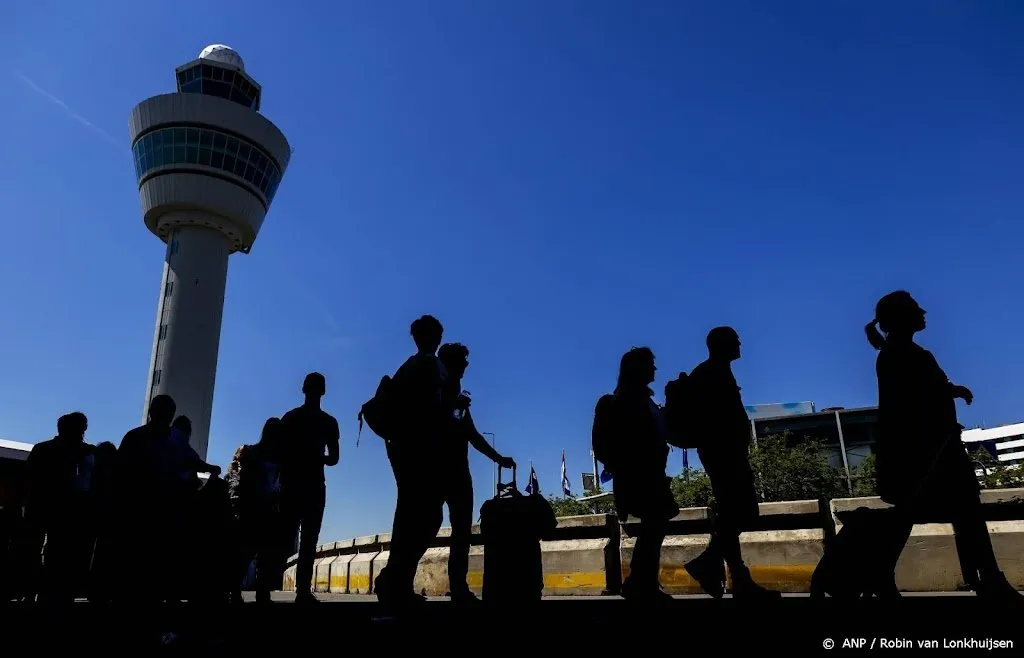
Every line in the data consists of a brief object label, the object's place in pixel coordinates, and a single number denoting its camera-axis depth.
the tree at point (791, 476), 47.69
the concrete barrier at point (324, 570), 13.09
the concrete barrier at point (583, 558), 7.48
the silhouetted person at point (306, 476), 5.23
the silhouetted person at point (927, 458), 3.56
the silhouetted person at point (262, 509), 5.36
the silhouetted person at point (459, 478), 4.68
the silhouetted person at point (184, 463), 4.46
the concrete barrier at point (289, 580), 15.08
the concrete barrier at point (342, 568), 11.93
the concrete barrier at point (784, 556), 6.34
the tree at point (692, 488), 47.00
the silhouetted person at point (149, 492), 4.18
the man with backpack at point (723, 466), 4.18
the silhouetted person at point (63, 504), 4.68
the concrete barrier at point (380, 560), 10.38
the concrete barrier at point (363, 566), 10.70
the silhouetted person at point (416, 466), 4.31
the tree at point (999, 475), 37.41
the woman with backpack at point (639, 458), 4.23
